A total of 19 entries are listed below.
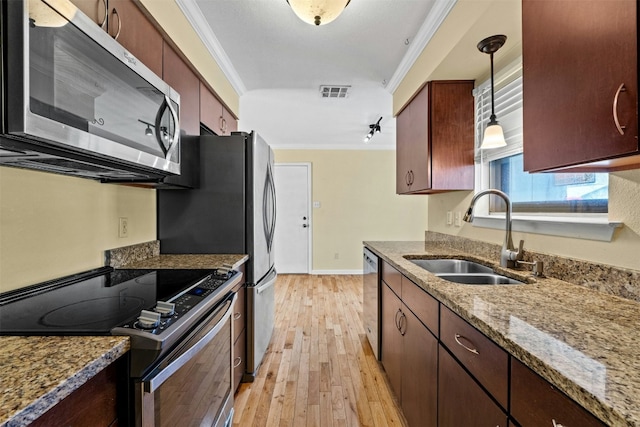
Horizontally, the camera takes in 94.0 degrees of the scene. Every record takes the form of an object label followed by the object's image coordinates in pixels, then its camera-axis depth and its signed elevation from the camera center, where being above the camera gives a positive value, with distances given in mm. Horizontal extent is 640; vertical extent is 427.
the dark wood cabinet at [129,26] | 1094 +800
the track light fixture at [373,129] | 4047 +1210
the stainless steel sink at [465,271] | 1555 -327
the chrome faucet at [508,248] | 1524 -168
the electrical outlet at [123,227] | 1666 -68
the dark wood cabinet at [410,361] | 1254 -743
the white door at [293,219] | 5438 -61
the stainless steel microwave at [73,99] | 661 +332
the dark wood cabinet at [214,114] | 2150 +824
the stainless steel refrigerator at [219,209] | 2055 +44
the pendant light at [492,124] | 1596 +524
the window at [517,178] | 1345 +226
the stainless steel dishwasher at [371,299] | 2277 -680
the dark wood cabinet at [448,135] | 2150 +586
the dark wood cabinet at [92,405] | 573 -406
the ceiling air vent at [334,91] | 2896 +1250
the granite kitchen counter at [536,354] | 539 -297
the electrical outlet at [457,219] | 2314 -23
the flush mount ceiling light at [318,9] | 1321 +940
